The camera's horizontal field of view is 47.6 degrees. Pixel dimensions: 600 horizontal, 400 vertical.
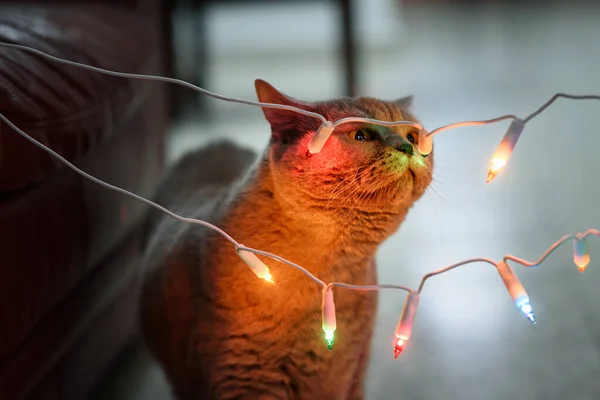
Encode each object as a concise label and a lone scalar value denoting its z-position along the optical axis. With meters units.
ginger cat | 0.82
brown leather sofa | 0.93
